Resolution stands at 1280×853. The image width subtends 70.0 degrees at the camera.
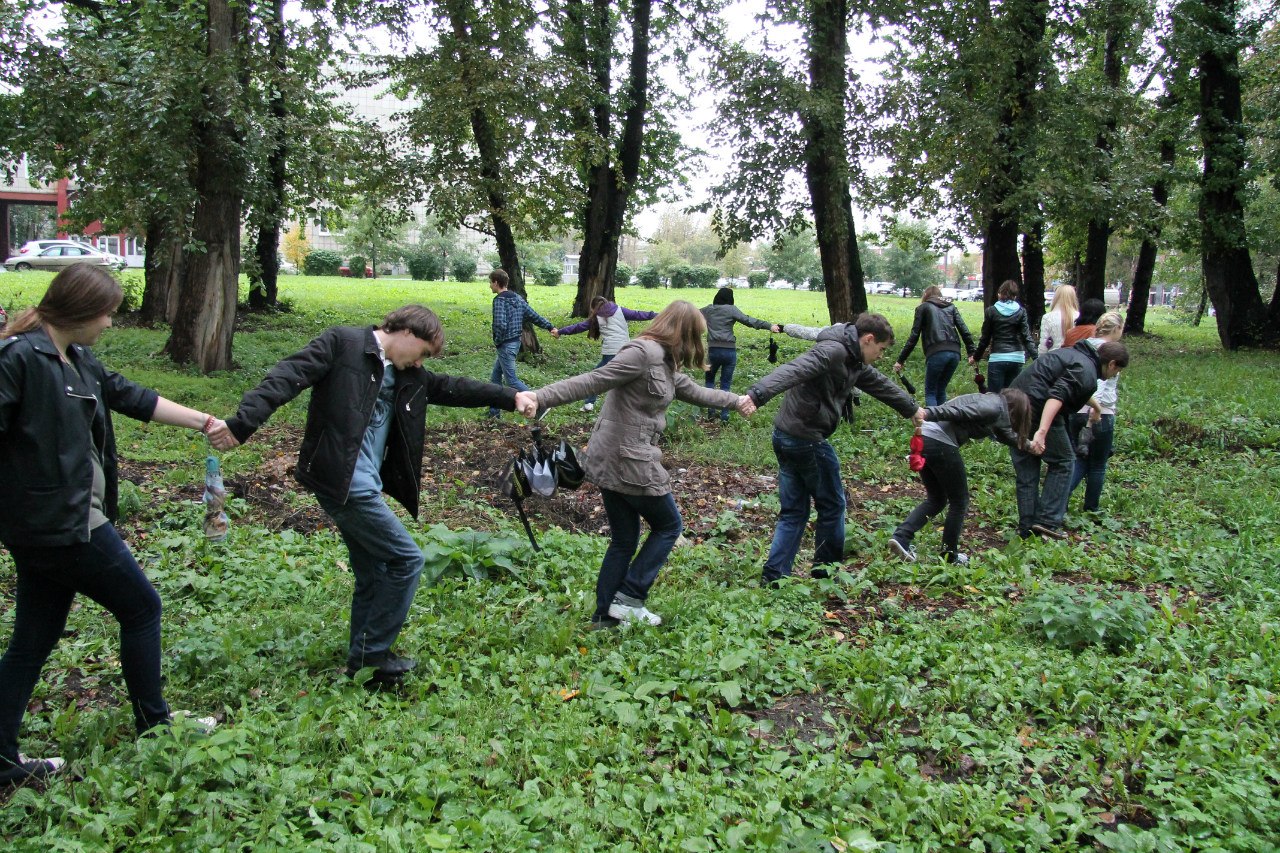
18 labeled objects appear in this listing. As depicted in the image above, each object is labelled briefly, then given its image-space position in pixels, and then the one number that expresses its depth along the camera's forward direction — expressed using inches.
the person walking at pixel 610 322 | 454.6
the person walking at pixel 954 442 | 253.0
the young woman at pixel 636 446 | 197.5
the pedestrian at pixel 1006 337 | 415.2
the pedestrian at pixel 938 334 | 434.6
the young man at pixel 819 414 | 230.5
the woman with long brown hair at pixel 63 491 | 131.0
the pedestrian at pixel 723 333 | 480.4
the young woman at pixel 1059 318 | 369.1
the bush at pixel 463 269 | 2091.5
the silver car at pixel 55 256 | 1545.3
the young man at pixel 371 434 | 163.0
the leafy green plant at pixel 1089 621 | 197.5
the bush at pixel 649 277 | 2054.6
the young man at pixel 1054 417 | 281.0
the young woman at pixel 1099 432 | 307.1
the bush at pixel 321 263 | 1936.5
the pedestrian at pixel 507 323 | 458.6
